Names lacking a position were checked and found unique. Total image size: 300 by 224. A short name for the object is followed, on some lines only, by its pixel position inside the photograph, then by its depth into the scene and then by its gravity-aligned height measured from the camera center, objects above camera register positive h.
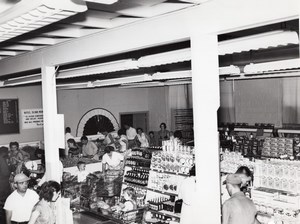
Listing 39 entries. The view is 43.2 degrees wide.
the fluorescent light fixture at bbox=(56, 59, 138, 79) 5.29 +0.77
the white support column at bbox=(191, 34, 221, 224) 3.43 +0.01
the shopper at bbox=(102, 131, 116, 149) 13.58 -0.82
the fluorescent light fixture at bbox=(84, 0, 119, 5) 2.68 +0.82
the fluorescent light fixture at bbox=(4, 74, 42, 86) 7.88 +0.93
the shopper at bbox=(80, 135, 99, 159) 12.13 -1.00
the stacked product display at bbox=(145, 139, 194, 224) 6.60 -1.16
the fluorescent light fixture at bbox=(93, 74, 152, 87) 8.27 +0.87
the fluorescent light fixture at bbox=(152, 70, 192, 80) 7.45 +0.82
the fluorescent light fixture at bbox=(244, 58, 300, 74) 5.61 +0.73
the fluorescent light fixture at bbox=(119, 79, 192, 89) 11.53 +1.09
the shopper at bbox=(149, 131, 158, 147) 14.59 -0.90
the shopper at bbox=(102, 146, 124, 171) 9.44 -1.05
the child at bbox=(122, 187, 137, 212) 6.72 -1.53
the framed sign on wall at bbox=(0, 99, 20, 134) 13.02 +0.15
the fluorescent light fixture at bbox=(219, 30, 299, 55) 3.57 +0.71
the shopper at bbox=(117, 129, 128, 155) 11.99 -0.86
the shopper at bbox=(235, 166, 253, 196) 6.11 -1.03
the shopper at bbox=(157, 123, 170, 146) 14.96 -0.70
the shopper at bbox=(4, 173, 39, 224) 5.98 -1.32
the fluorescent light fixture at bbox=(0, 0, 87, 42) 2.57 +0.78
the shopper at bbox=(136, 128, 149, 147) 13.77 -0.75
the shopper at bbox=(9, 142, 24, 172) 10.87 -1.04
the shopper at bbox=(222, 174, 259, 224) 4.96 -1.25
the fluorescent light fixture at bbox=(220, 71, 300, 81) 9.34 +0.96
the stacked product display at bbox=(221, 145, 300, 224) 5.47 -1.20
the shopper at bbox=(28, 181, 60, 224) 5.13 -1.20
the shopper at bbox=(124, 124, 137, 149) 14.88 -0.65
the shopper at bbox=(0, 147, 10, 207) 9.62 -1.50
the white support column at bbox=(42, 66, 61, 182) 5.75 -0.06
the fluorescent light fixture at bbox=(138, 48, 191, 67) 4.62 +0.74
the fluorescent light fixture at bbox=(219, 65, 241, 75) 6.73 +0.79
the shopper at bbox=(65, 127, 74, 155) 13.45 -0.55
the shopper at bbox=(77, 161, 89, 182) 8.58 -1.25
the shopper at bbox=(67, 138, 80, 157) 11.41 -0.93
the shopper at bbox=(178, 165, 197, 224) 5.58 -1.20
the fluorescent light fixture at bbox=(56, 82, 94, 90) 10.69 +1.01
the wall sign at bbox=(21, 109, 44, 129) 13.56 +0.06
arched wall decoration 14.93 +0.02
